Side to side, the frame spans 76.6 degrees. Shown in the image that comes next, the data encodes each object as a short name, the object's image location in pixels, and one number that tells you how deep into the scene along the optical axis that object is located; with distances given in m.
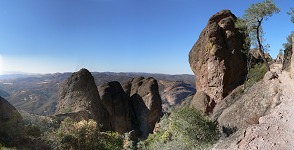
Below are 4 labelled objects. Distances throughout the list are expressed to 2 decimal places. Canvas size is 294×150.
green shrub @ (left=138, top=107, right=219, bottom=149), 15.09
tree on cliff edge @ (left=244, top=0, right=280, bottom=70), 22.71
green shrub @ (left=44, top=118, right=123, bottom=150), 16.44
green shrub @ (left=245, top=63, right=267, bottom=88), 23.05
